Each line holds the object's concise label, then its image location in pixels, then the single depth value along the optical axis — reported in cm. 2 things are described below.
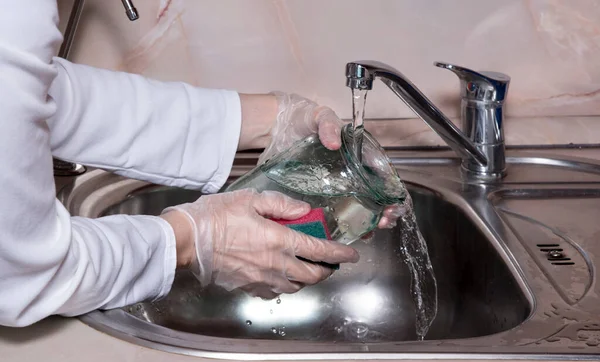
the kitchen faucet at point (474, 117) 98
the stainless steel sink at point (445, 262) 84
